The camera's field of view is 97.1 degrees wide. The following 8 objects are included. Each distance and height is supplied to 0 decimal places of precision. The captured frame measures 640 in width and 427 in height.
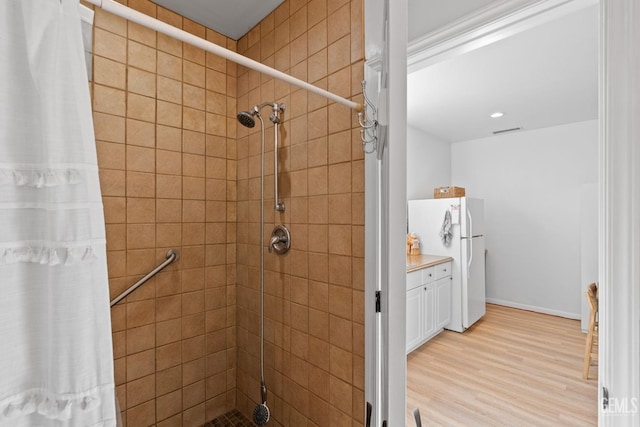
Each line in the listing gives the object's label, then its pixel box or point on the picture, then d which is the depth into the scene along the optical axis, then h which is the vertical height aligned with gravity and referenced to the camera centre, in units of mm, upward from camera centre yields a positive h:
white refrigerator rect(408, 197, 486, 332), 3342 -400
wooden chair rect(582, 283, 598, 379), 2268 -927
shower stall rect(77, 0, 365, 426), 1238 -17
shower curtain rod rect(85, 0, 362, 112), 600 +443
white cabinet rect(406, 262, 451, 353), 2709 -948
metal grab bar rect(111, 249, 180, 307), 1359 -307
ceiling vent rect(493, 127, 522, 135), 4129 +1209
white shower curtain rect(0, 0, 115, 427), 437 -27
